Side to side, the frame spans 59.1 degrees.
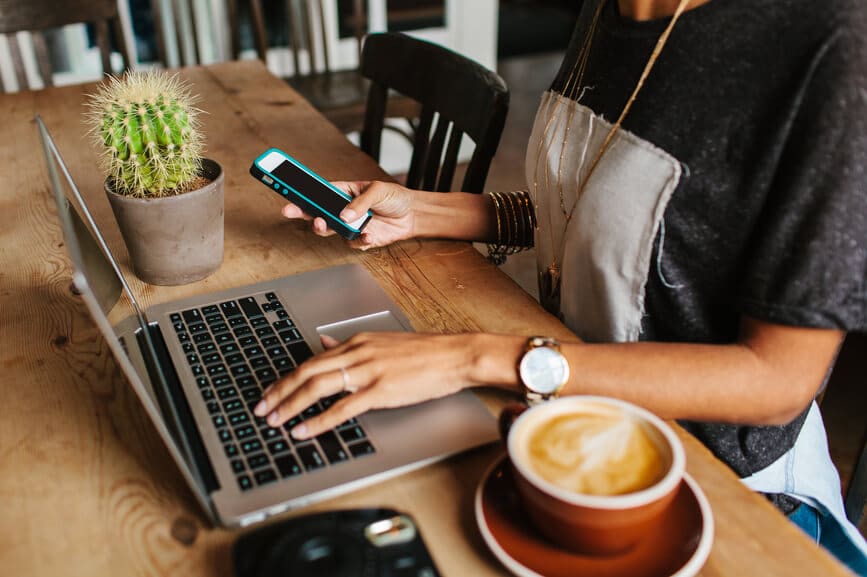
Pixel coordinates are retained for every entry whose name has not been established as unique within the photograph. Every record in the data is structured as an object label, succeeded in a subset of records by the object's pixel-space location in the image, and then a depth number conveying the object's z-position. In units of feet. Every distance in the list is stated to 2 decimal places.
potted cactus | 2.71
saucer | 1.75
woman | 2.20
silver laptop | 2.01
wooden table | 1.91
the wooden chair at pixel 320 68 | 7.86
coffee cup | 1.64
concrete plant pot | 2.87
